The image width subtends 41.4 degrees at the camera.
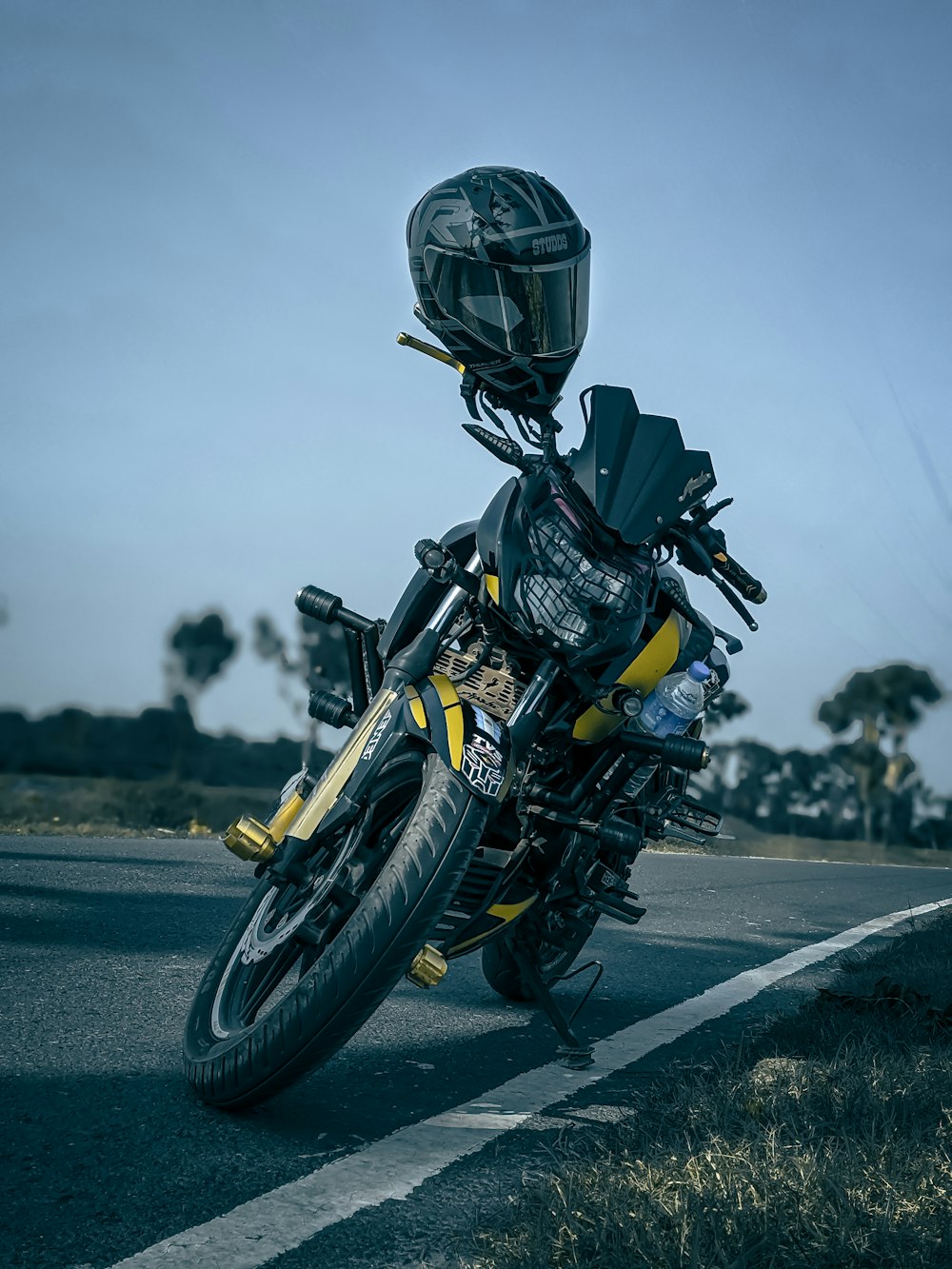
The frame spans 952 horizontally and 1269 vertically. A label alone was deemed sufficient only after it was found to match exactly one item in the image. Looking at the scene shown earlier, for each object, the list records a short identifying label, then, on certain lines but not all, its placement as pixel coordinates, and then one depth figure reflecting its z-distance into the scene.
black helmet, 3.39
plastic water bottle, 3.49
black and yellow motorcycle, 2.70
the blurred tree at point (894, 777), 47.99
